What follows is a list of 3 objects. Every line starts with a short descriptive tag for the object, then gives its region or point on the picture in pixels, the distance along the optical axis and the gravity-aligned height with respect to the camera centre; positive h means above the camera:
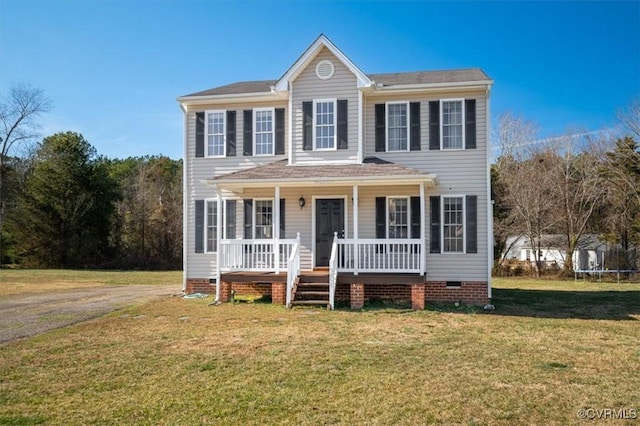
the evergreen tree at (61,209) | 34.44 +2.20
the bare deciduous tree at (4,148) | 34.93 +6.76
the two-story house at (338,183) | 13.60 +1.61
